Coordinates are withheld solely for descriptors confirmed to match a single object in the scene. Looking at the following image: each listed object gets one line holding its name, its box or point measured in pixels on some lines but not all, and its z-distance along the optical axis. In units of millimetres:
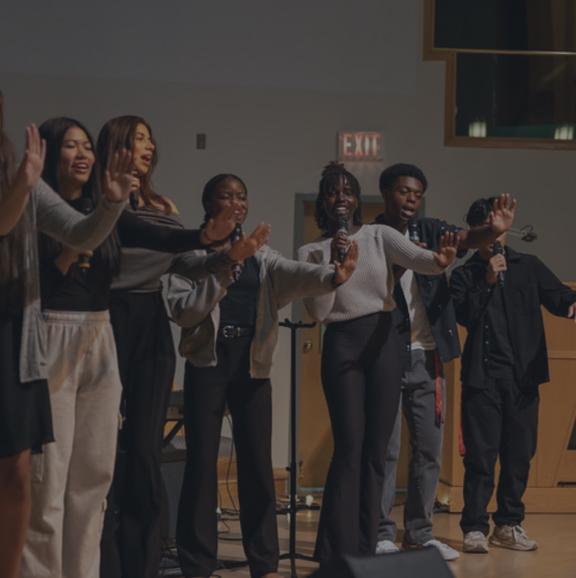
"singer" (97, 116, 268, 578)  5921
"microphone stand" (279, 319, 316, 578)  7437
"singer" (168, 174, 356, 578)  6642
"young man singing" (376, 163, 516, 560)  7748
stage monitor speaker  3063
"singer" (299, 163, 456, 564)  6965
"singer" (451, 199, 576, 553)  8487
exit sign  11426
